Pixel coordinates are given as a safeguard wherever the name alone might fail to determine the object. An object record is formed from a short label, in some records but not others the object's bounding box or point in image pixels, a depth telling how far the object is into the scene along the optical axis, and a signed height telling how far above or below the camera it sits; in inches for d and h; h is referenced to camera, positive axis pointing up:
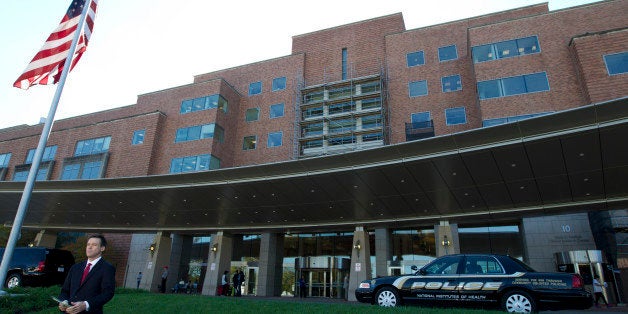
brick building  1020.5 +569.3
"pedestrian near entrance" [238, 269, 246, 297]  1010.1 +24.9
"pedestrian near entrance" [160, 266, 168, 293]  1149.5 +7.5
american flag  461.4 +268.3
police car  370.0 +9.0
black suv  710.5 +24.0
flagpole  365.1 +126.9
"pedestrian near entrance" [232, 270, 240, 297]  999.0 +15.7
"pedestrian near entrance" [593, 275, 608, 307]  745.4 +15.9
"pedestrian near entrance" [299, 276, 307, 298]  1109.4 +6.0
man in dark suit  195.6 +1.0
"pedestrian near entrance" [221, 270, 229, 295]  1048.0 +9.1
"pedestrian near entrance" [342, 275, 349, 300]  1127.2 +18.1
